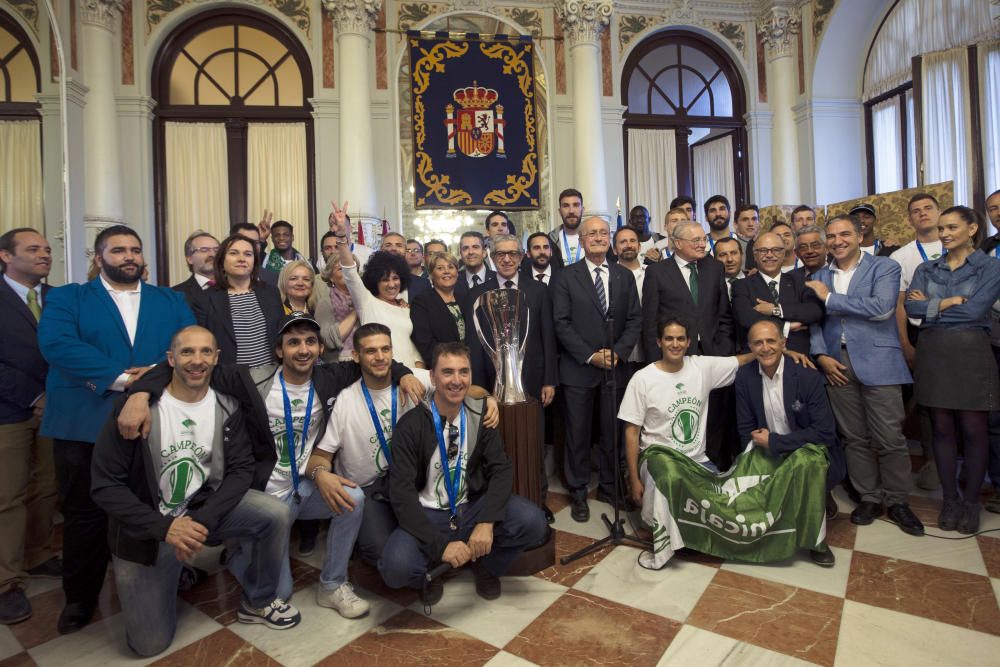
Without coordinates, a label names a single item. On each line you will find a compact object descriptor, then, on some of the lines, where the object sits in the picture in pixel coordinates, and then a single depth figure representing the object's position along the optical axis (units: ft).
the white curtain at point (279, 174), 22.50
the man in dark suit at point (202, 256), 9.54
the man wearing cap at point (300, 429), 6.61
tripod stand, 7.90
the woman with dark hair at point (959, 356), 8.29
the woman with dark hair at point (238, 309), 7.97
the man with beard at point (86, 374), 6.57
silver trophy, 8.11
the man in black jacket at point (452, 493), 6.43
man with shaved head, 5.81
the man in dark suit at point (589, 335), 9.49
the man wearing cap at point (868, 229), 12.33
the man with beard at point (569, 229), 12.82
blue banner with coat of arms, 22.56
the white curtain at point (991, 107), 19.07
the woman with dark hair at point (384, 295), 8.85
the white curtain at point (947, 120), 19.75
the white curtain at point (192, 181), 22.03
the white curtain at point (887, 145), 23.15
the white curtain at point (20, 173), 20.33
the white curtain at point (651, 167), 25.03
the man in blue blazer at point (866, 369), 8.61
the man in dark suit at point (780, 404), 7.88
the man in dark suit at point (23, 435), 7.16
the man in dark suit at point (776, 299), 9.17
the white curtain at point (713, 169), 26.02
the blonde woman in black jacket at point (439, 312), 8.89
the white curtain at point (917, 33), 19.58
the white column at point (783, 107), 24.44
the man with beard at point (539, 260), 11.30
